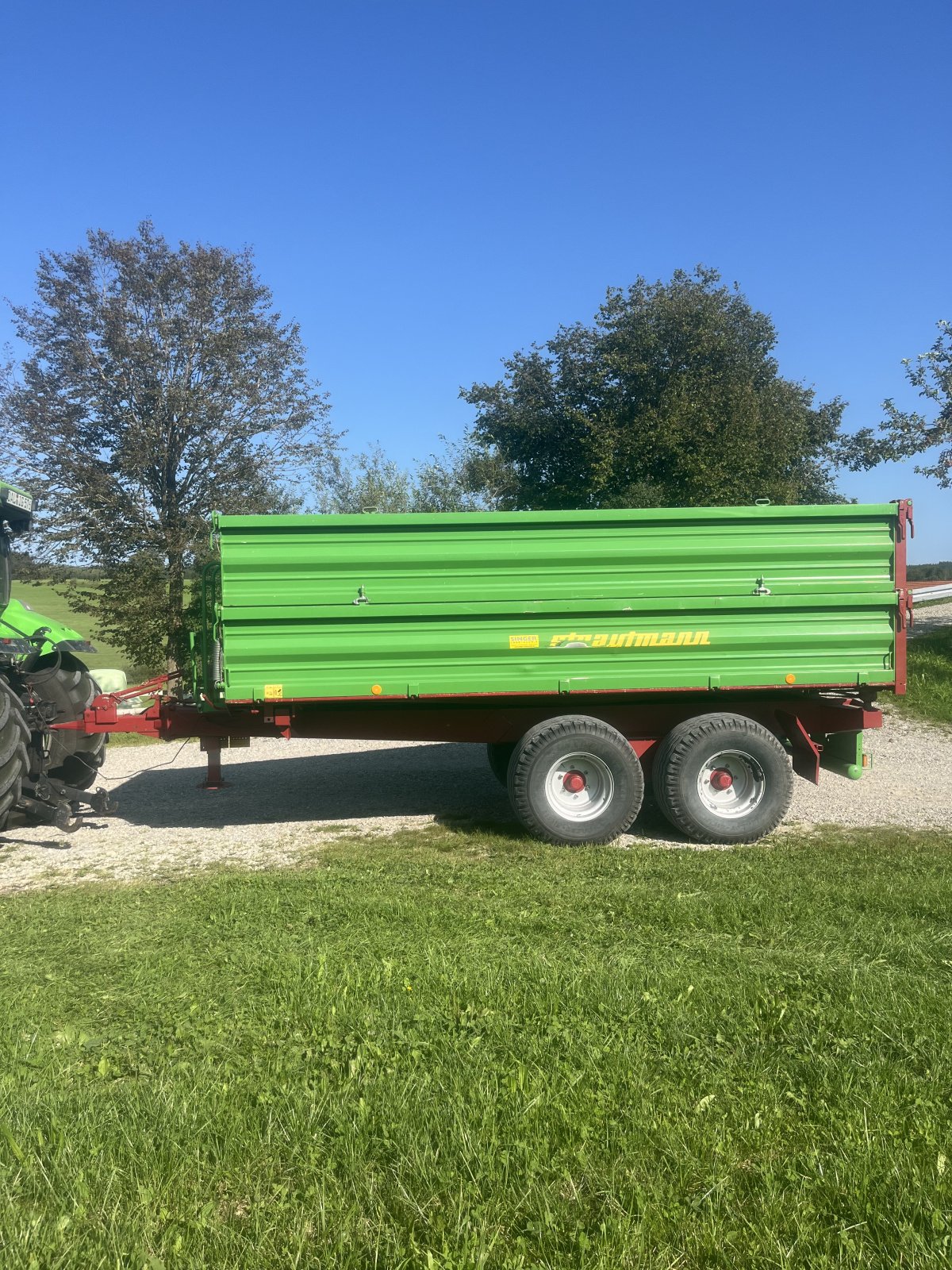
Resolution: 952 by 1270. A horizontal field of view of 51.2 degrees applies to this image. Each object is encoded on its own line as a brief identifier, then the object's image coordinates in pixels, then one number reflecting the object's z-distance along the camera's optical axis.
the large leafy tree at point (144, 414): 15.40
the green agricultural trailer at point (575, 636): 7.55
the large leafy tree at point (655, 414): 20.03
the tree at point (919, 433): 17.78
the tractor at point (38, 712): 7.80
